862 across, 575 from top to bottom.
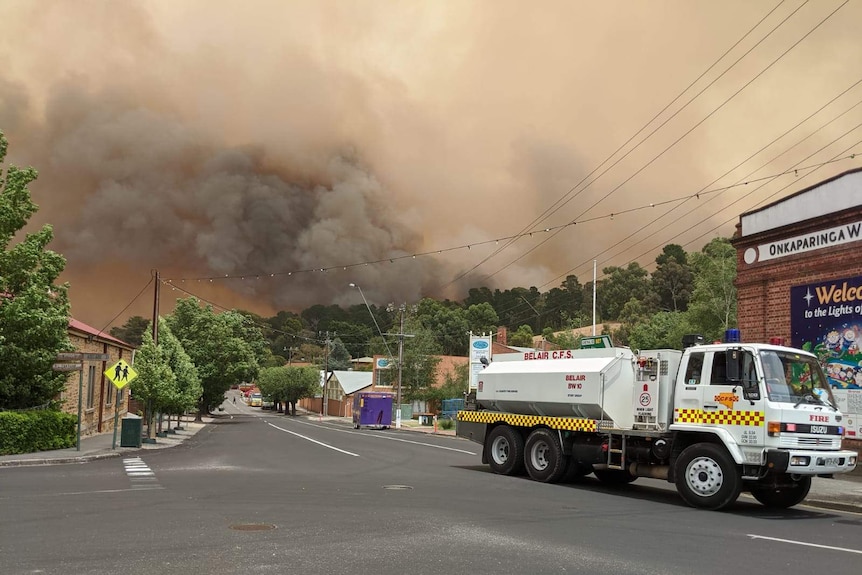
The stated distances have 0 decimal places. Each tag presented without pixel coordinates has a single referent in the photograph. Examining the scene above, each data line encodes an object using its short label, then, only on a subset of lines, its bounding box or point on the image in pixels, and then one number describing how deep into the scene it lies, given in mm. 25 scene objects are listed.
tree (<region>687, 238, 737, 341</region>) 54219
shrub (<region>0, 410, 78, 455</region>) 20766
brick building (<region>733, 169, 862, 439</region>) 17656
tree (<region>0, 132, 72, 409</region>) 21656
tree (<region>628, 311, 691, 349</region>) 64438
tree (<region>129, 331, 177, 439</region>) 28625
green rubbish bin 26141
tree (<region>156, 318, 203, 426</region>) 34666
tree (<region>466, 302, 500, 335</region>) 122938
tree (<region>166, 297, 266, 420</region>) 58531
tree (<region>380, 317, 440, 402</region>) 68375
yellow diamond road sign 24594
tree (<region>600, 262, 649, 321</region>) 118688
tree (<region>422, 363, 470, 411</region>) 65125
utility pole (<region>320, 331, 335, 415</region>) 87431
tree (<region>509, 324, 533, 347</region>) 108625
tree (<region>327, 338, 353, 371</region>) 131250
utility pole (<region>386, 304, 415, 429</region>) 53188
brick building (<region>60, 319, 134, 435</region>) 30484
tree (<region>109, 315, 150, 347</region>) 121625
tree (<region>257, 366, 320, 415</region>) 95500
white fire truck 12039
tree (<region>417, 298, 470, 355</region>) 115188
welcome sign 17500
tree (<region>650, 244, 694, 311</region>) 111812
